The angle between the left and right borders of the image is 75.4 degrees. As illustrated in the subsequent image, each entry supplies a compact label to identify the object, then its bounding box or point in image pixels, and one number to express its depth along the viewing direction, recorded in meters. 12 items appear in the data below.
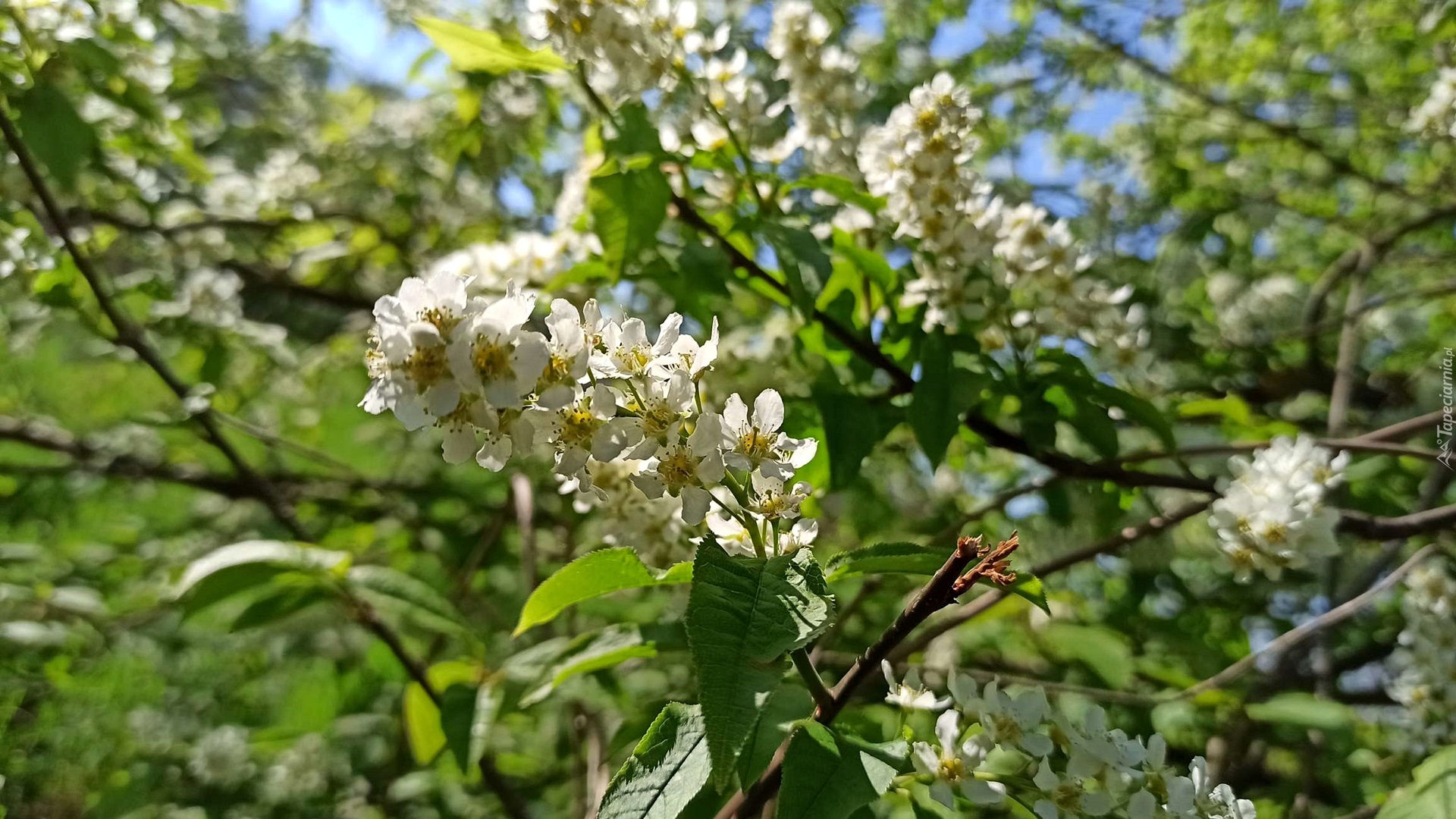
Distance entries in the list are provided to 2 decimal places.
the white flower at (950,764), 0.19
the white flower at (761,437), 0.18
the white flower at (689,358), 0.18
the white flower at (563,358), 0.17
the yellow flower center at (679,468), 0.17
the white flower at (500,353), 0.16
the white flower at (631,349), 0.17
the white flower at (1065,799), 0.18
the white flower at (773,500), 0.18
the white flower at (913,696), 0.21
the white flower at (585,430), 0.17
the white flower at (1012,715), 0.20
